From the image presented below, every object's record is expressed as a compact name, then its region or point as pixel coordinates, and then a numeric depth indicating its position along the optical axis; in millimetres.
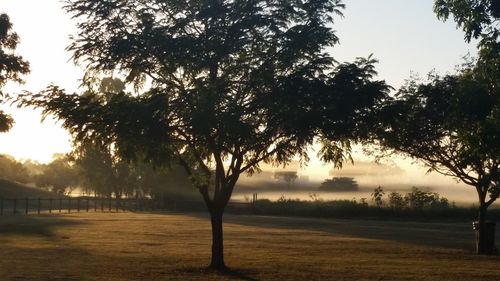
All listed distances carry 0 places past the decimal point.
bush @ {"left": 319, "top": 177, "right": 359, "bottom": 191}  118662
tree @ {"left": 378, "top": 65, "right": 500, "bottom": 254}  31547
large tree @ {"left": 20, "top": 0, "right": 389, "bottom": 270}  23219
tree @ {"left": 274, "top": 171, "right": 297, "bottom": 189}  140425
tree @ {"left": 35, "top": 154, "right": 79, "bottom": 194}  188000
